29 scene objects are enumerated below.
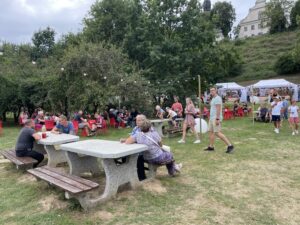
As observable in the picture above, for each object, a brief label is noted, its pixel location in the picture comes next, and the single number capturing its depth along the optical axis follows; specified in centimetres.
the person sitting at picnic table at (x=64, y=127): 786
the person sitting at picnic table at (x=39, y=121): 1232
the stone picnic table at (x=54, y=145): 594
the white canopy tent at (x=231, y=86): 3142
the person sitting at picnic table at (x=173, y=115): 1162
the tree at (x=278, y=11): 3705
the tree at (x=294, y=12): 6291
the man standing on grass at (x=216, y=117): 729
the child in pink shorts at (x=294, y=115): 1002
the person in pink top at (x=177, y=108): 1251
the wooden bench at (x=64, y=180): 387
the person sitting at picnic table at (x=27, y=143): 620
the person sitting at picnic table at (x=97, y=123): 1187
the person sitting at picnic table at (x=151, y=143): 499
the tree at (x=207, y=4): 8882
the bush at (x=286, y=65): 4456
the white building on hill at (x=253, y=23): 8225
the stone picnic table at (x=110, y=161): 419
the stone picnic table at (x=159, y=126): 1037
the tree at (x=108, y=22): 2169
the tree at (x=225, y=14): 7929
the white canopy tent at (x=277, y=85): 2663
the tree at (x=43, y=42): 4178
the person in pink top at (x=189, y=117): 912
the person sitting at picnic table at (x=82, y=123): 1170
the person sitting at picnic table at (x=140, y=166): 522
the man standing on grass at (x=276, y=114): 1060
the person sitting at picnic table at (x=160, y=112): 1293
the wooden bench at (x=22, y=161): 582
